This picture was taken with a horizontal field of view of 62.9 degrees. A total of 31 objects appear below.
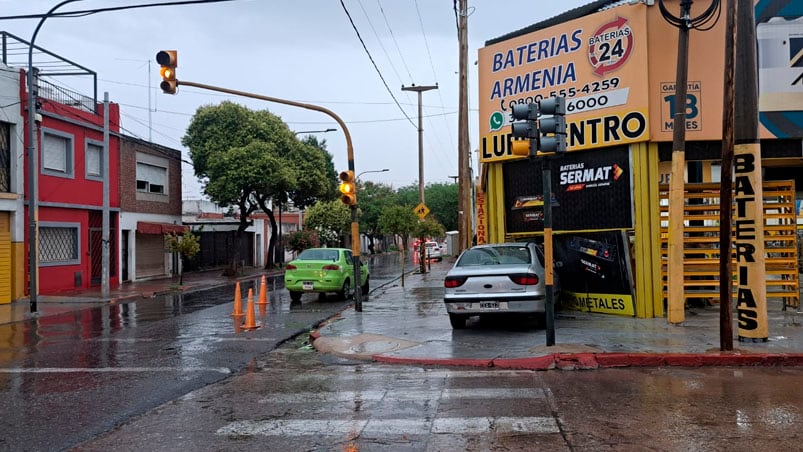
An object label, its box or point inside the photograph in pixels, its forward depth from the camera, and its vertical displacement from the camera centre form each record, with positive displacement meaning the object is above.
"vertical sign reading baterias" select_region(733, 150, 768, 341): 9.48 -0.22
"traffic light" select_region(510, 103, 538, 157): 9.40 +1.51
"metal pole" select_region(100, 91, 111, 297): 21.45 +0.79
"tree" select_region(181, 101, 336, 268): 31.53 +3.99
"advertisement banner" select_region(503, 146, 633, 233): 12.84 +0.84
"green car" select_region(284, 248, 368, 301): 18.28 -1.06
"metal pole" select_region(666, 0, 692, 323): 11.13 +1.08
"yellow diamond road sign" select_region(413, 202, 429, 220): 27.12 +1.03
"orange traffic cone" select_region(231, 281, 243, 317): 15.05 -1.57
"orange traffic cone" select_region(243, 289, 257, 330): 13.17 -1.60
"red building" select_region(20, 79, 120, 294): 22.34 +1.86
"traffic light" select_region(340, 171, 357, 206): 14.25 +1.07
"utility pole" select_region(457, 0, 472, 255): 20.81 +3.08
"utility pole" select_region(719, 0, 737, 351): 8.89 +0.50
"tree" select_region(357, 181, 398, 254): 63.38 +3.28
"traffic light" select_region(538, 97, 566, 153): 9.44 +1.56
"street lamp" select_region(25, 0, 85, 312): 17.16 +0.99
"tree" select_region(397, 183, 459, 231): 68.56 +3.30
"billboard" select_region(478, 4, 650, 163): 12.45 +3.19
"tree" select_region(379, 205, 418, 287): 29.09 +0.65
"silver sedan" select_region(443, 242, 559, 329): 11.04 -0.88
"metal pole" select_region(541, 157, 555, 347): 9.48 -0.28
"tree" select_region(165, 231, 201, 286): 26.25 -0.23
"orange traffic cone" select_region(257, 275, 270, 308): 17.30 -1.57
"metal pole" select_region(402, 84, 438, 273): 35.65 +4.93
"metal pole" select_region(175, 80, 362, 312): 14.07 +0.43
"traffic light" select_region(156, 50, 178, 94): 13.48 +3.50
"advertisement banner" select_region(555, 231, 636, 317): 12.80 -0.82
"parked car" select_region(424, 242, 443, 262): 46.85 -1.31
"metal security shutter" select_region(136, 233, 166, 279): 29.64 -0.72
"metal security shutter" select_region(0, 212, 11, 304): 19.95 -0.57
